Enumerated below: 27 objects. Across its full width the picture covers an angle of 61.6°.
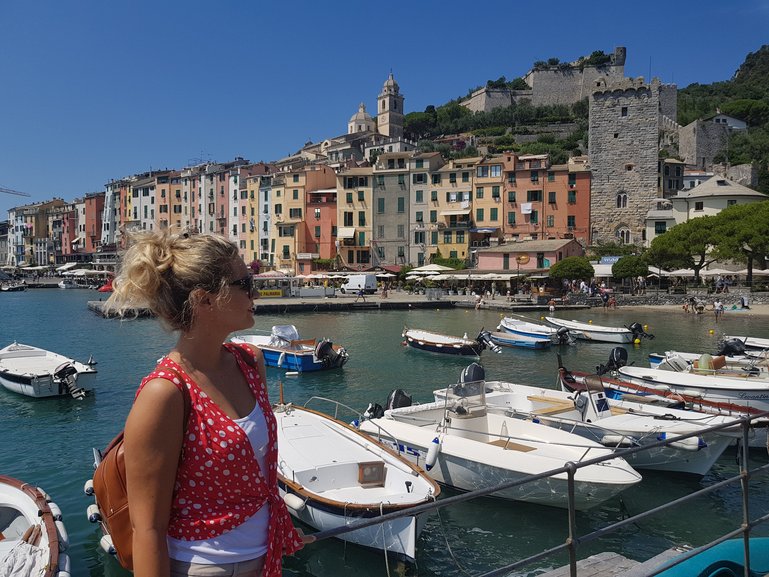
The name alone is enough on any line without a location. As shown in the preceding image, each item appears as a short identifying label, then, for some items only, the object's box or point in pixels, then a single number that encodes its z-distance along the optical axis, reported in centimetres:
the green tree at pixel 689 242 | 5078
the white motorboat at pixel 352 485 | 935
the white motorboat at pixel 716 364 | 1916
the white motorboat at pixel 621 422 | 1282
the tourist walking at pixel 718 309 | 4334
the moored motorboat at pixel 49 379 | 2019
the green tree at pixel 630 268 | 5384
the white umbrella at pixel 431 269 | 6256
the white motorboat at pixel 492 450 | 1084
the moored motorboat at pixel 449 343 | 2912
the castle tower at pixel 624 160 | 6838
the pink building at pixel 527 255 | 5956
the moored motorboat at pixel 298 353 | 2566
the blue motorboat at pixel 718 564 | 477
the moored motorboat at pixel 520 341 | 3209
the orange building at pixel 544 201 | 6731
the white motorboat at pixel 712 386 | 1666
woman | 213
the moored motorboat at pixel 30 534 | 753
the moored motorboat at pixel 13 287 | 8762
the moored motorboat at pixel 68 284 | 9252
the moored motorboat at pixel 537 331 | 3256
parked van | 6291
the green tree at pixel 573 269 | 5288
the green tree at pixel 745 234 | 4784
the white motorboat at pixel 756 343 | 2666
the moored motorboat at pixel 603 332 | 3312
